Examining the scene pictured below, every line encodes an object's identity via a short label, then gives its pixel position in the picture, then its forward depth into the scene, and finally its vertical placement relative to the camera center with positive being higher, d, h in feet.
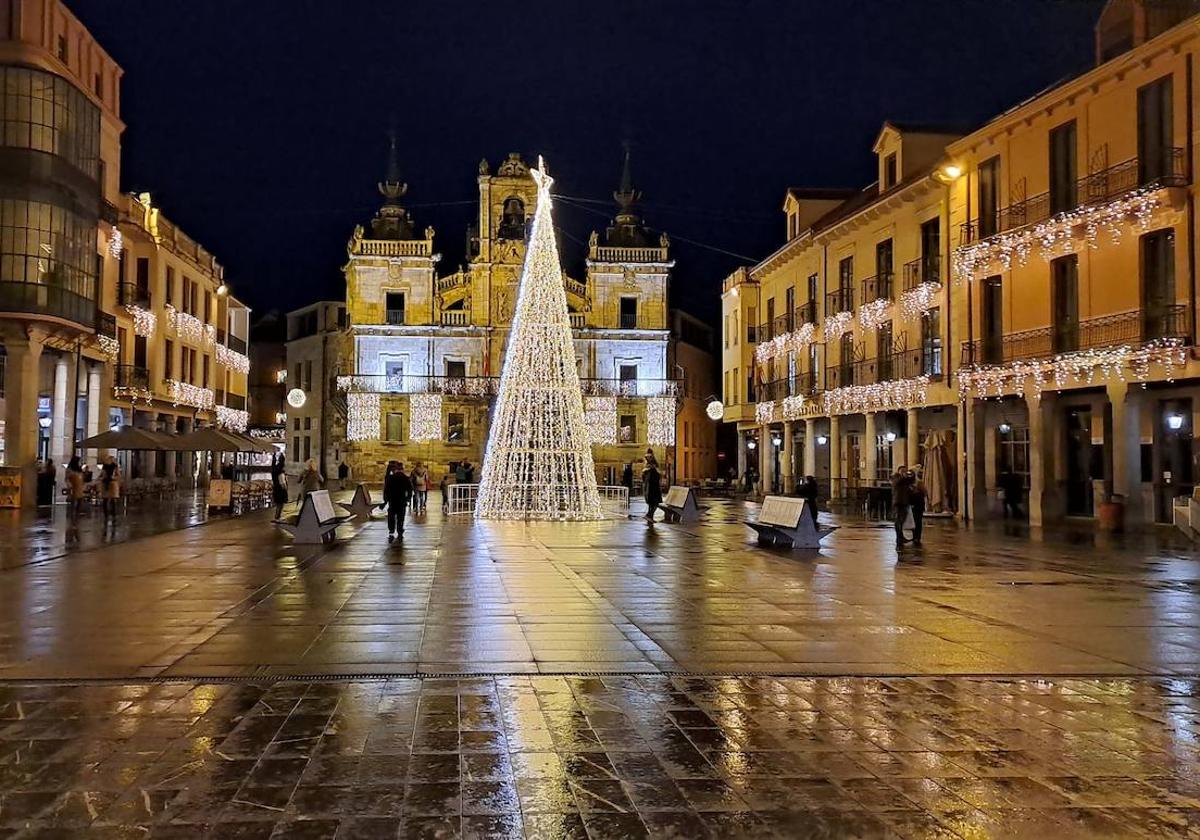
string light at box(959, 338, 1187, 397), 71.82 +6.69
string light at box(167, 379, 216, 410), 148.41 +8.31
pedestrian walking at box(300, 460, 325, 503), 73.97 -1.96
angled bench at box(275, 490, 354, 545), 63.26 -4.32
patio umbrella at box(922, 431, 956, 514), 95.45 -1.43
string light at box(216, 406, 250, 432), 180.86 +5.88
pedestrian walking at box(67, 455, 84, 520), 89.35 -3.30
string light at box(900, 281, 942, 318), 102.12 +15.41
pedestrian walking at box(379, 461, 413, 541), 67.92 -2.95
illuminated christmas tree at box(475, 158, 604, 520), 82.69 +3.81
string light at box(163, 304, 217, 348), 148.56 +18.45
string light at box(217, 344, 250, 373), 182.86 +16.51
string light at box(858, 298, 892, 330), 112.68 +15.34
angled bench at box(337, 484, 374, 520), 92.22 -4.67
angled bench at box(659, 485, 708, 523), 89.94 -4.50
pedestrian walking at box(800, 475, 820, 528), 78.48 -2.57
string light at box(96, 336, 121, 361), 113.50 +11.43
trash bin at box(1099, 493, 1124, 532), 76.02 -4.12
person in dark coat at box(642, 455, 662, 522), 86.17 -2.95
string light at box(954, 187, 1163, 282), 73.97 +17.26
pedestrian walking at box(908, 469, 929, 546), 64.49 -3.08
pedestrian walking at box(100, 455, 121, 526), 85.46 -3.29
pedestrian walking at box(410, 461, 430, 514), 104.78 -3.60
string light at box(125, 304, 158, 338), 131.03 +16.50
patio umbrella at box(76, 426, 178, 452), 97.66 +0.89
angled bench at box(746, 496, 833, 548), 62.28 -4.23
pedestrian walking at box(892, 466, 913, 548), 63.87 -2.54
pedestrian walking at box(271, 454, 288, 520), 88.92 -3.39
